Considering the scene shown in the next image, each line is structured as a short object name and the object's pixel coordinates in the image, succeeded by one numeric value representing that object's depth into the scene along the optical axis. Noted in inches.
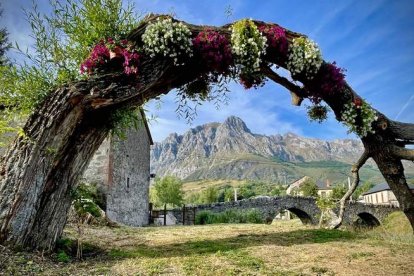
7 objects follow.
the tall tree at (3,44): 1023.4
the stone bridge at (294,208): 1137.4
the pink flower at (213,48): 246.5
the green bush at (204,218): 861.2
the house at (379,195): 3156.7
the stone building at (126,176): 613.0
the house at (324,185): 3967.3
